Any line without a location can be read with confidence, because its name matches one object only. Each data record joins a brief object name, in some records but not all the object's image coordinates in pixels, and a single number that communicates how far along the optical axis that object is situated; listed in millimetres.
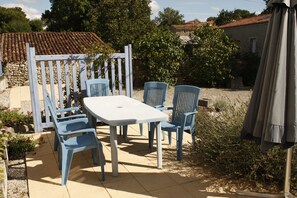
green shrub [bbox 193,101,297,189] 3449
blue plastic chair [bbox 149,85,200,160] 4281
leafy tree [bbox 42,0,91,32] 25594
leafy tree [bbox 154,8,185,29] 61828
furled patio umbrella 2592
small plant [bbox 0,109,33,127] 6175
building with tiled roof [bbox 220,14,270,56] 18031
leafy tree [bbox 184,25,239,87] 14717
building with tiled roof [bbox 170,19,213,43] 43562
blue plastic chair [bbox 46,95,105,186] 3631
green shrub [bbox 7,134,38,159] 4664
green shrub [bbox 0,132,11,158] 3214
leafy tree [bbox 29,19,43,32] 38781
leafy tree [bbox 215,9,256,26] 40031
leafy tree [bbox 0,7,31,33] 31141
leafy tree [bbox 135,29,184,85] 13695
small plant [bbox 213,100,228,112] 7421
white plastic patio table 3701
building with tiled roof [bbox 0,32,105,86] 16672
